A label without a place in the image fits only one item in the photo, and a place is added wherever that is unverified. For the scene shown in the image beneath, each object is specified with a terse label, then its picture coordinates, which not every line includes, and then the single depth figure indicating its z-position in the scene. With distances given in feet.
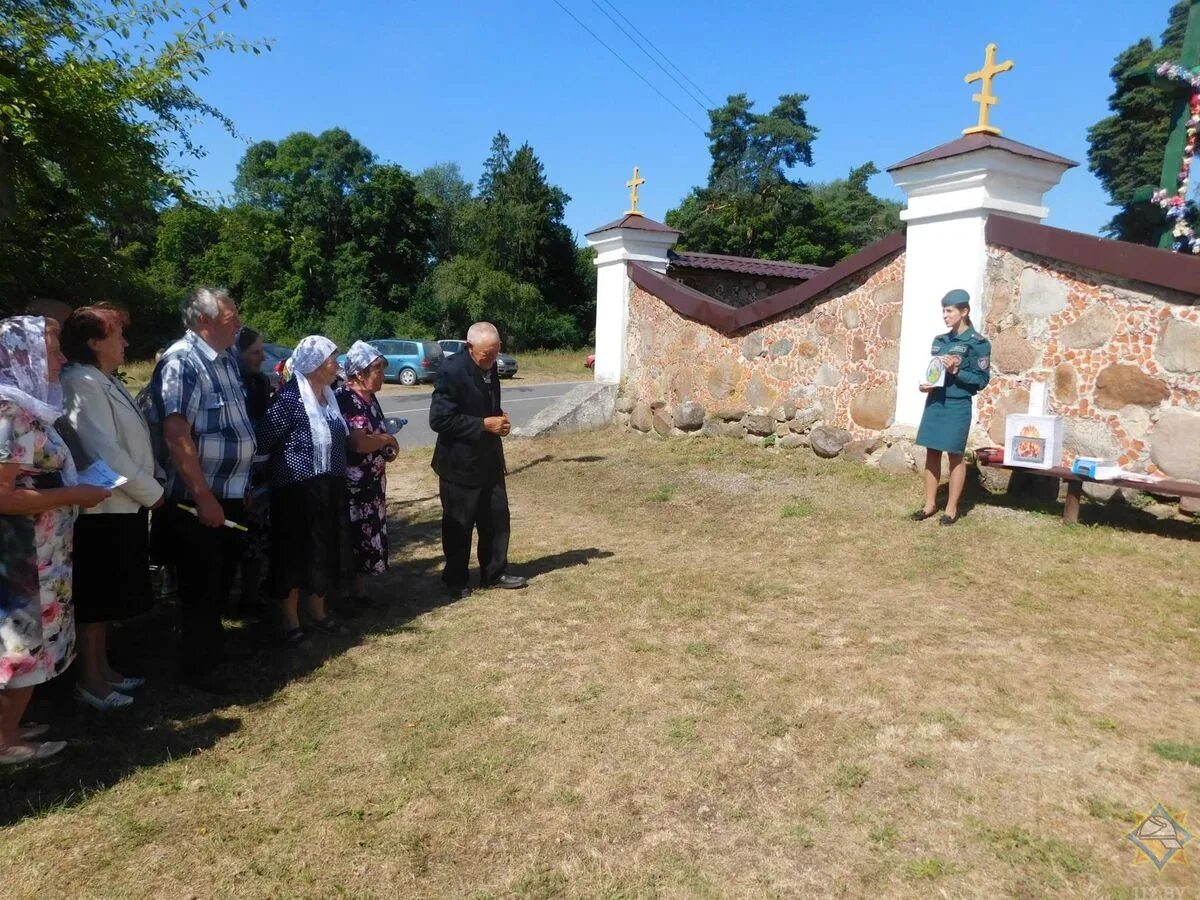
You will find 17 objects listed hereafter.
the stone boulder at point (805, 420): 24.86
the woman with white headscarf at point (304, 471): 12.78
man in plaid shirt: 10.91
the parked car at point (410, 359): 82.12
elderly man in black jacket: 15.05
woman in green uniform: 17.53
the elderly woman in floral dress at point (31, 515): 8.53
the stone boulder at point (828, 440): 23.71
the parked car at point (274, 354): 52.93
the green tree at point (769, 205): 138.00
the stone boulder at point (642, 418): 31.30
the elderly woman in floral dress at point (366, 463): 14.43
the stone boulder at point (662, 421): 30.37
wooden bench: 15.67
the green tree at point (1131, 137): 92.32
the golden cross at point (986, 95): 20.12
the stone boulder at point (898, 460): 21.52
